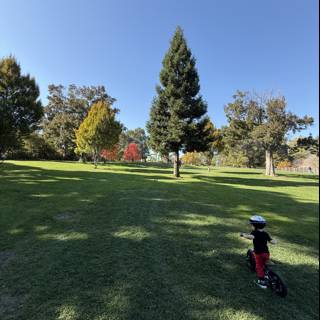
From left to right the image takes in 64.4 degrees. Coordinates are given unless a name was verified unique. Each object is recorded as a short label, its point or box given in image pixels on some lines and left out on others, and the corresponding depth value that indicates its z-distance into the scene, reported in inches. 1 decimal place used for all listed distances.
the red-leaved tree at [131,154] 2773.1
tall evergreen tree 871.7
